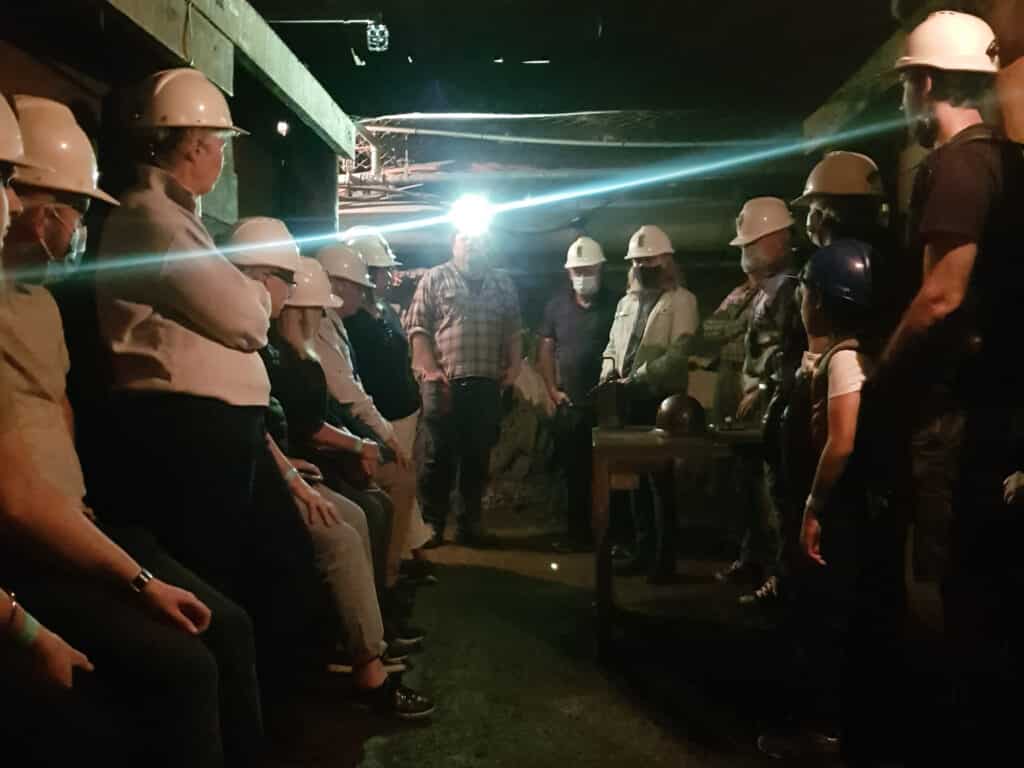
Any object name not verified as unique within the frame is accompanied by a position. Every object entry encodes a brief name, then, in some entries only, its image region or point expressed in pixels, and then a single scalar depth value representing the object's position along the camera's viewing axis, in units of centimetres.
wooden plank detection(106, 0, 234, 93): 318
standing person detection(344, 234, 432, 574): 552
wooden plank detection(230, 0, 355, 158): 439
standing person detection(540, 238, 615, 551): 713
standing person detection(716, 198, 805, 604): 502
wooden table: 426
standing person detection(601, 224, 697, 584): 602
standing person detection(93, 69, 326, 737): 276
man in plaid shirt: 721
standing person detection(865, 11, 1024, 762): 271
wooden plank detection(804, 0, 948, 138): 514
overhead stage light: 590
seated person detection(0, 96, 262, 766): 217
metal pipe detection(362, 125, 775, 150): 844
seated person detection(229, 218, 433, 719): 368
